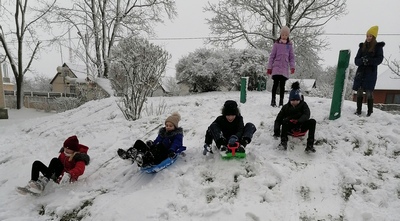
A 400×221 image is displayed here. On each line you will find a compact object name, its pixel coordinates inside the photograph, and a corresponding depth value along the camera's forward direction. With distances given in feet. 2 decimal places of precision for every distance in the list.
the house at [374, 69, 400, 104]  79.66
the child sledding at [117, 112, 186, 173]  12.55
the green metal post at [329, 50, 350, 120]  16.37
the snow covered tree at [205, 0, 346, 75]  53.06
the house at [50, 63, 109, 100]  55.06
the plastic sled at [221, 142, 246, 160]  12.70
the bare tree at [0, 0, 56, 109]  62.28
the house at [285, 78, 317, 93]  115.98
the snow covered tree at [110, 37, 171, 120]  22.99
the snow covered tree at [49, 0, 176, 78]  64.75
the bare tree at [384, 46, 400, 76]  67.41
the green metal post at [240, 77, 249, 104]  24.31
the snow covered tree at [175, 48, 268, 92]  37.63
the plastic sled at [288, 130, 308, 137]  14.14
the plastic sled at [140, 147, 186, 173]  12.58
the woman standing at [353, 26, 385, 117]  16.01
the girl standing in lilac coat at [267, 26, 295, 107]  20.08
